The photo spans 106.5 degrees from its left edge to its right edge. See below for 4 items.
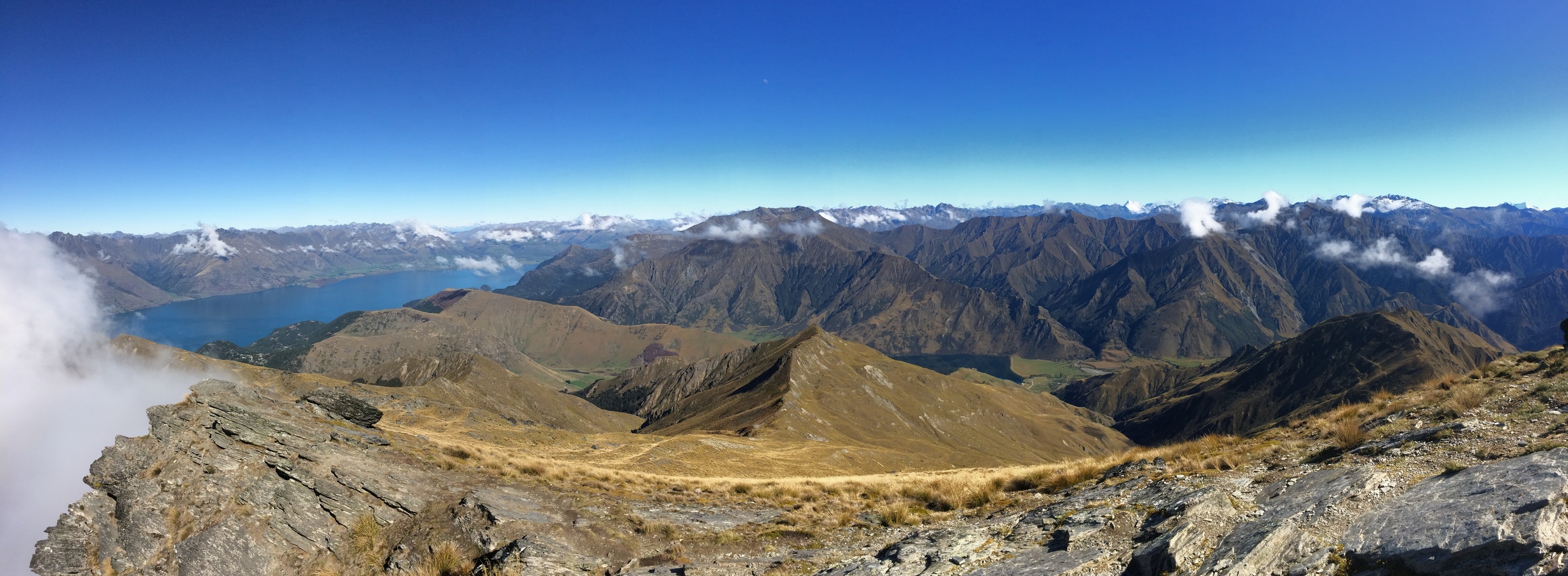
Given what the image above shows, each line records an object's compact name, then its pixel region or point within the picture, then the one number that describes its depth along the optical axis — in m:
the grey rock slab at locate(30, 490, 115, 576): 14.55
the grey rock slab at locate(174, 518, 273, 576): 15.58
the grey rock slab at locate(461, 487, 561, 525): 18.77
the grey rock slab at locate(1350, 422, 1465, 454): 13.64
